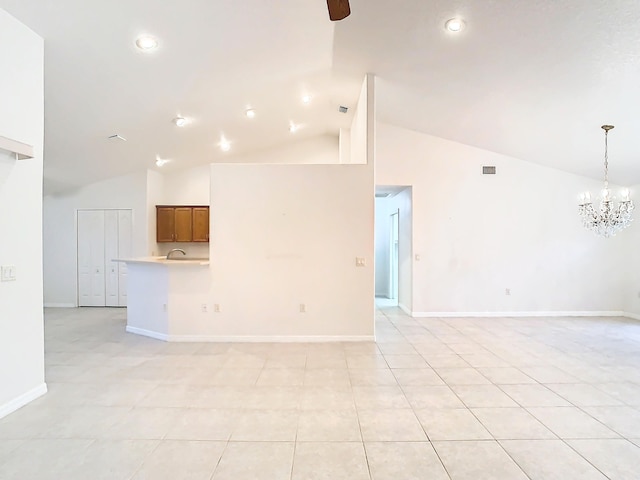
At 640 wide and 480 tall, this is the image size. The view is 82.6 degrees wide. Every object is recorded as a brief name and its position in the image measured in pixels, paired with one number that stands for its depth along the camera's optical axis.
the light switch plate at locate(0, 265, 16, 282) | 2.73
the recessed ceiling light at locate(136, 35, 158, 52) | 3.29
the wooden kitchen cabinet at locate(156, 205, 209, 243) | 7.72
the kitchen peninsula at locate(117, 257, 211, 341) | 4.87
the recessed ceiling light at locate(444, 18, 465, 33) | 3.26
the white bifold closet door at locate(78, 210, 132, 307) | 7.39
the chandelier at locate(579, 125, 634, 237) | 4.87
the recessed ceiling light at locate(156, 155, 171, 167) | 7.13
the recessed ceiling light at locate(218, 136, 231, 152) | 6.95
